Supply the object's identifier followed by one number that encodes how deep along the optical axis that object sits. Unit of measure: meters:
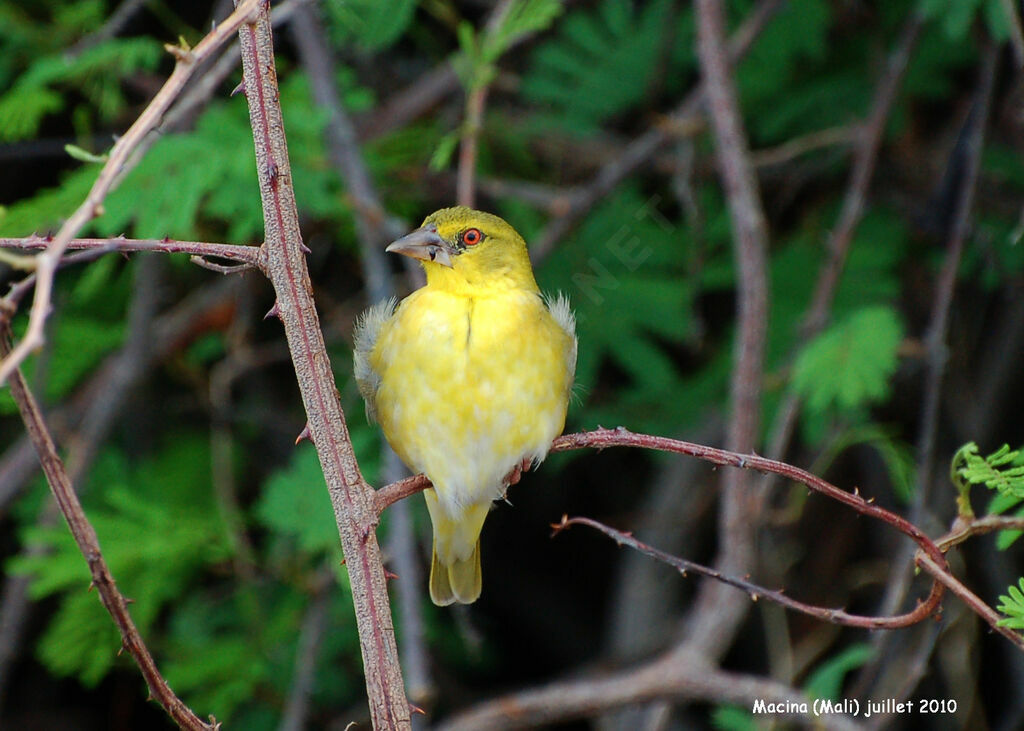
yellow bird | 5.27
